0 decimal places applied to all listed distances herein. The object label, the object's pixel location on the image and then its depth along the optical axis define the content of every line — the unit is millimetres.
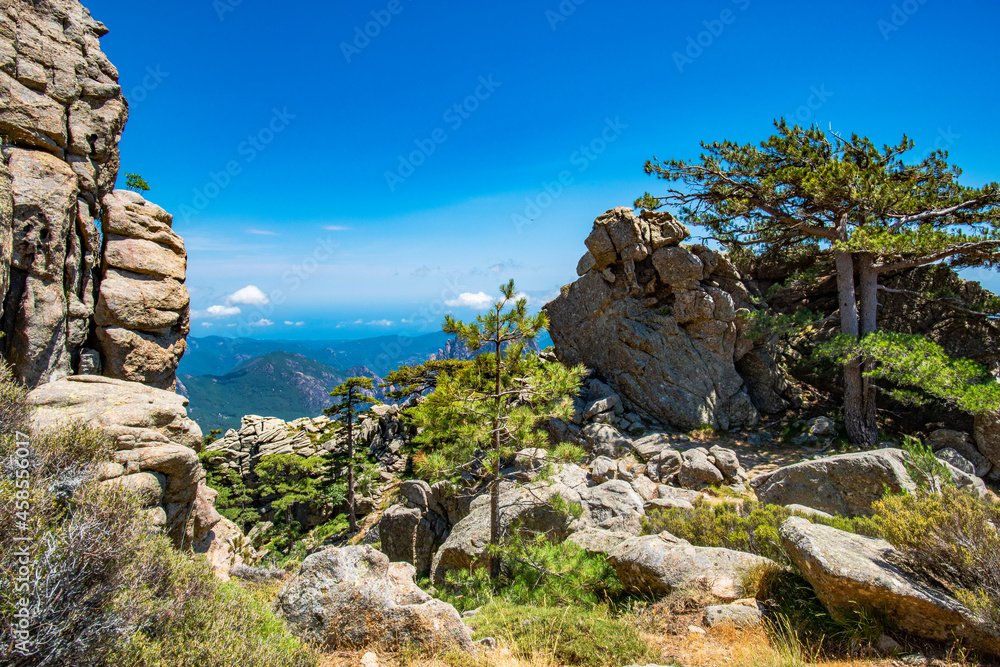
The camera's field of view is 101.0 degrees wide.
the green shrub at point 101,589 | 3404
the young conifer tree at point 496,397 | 9453
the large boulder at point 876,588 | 4711
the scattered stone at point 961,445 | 14328
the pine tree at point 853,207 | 15430
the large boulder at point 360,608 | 5500
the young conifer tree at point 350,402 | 19719
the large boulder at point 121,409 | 8586
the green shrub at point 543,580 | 7891
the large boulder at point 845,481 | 10336
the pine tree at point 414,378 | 23812
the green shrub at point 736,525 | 7457
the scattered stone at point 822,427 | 17908
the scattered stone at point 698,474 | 14391
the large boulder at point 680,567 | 6652
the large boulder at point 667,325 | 19734
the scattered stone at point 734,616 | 5805
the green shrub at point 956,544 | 4711
